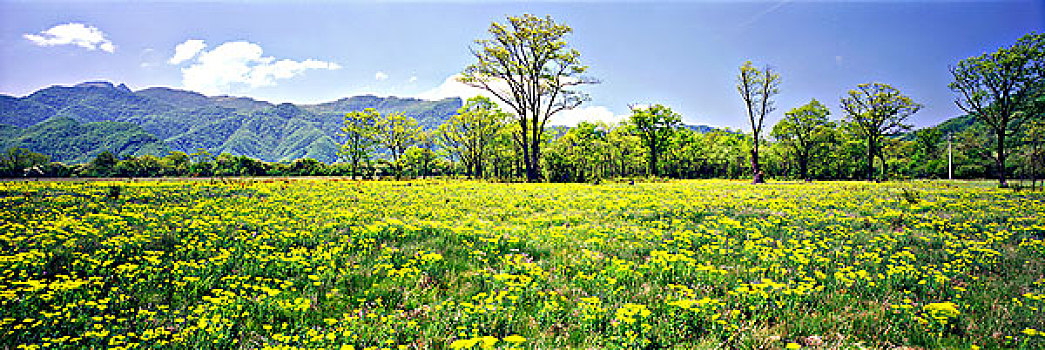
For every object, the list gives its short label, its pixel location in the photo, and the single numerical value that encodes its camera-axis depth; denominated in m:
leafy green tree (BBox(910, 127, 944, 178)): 81.63
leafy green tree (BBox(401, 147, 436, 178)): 72.62
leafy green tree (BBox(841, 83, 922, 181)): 48.52
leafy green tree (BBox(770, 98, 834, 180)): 65.69
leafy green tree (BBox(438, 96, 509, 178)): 65.12
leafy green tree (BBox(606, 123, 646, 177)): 76.38
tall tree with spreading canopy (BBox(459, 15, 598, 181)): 33.91
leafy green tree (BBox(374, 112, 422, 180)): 70.62
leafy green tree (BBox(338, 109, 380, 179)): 65.62
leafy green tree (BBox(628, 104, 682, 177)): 56.03
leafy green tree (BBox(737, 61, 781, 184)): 39.28
